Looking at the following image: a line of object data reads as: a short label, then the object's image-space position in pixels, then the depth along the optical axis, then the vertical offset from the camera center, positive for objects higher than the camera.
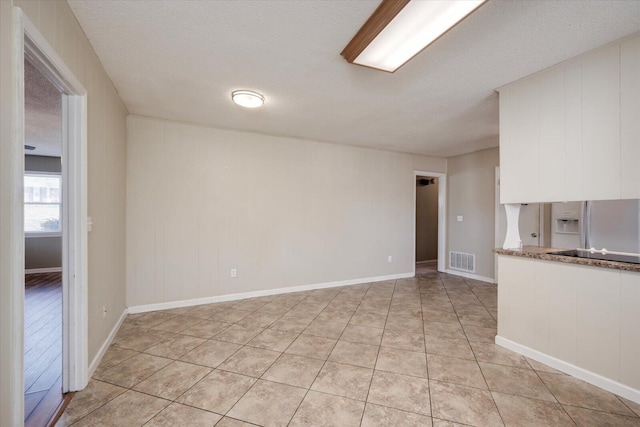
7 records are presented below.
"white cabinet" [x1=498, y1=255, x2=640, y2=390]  1.83 -0.78
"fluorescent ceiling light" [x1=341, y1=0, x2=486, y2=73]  1.49 +1.15
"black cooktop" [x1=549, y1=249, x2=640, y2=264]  2.03 -0.34
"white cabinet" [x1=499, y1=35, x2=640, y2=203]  1.83 +0.66
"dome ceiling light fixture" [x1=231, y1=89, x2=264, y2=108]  2.68 +1.16
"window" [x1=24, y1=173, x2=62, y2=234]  5.57 +0.15
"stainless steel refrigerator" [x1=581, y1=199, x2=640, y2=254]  2.35 -0.11
